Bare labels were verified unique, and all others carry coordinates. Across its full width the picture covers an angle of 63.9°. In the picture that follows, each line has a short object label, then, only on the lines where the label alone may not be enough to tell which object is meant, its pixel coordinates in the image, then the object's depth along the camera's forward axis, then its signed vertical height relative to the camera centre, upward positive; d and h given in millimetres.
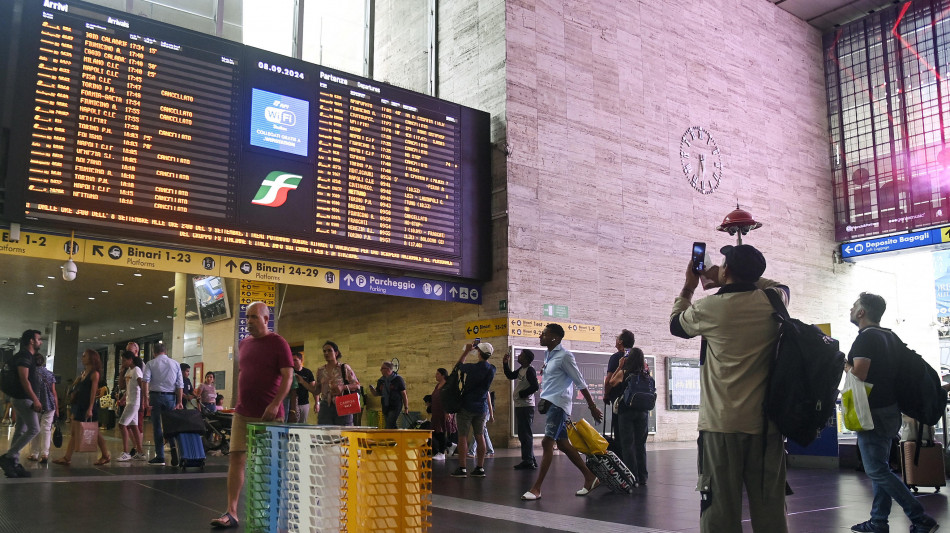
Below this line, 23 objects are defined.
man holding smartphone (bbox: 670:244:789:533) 3252 -145
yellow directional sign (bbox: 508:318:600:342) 14406 +748
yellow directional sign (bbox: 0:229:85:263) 10208 +1679
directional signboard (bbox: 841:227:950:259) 19422 +3298
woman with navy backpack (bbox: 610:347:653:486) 8141 -587
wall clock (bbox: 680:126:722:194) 18328 +5028
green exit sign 14982 +1125
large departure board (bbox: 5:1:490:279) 10258 +3344
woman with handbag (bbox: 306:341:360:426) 9438 -206
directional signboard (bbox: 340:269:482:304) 13156 +1471
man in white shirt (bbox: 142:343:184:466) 10453 -218
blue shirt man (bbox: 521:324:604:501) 7262 -242
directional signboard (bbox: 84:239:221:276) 10844 +1623
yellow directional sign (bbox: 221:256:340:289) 11883 +1548
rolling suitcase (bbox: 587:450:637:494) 7367 -993
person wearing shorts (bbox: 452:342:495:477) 9203 -390
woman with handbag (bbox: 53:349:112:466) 10281 -325
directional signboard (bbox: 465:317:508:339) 14398 +768
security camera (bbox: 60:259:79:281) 10508 +1372
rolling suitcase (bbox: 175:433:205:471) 9617 -1031
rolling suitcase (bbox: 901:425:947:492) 7312 -966
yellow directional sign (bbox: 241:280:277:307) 14234 +1424
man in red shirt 5344 -108
